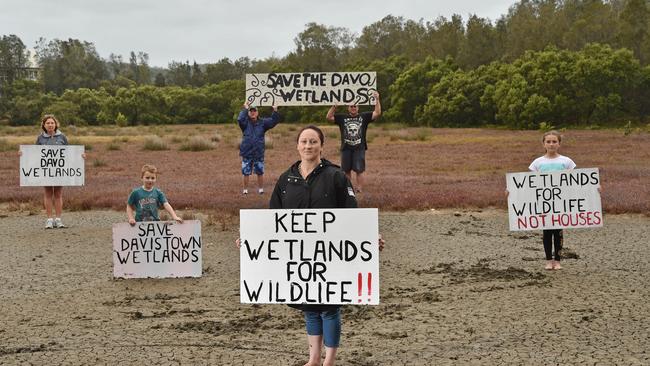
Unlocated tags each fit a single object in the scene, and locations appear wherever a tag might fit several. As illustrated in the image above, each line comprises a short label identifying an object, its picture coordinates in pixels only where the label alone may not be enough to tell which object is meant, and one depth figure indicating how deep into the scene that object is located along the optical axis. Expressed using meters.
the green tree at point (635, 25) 72.12
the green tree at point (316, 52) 101.00
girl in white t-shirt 9.33
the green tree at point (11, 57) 120.00
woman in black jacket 5.43
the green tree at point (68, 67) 129.12
